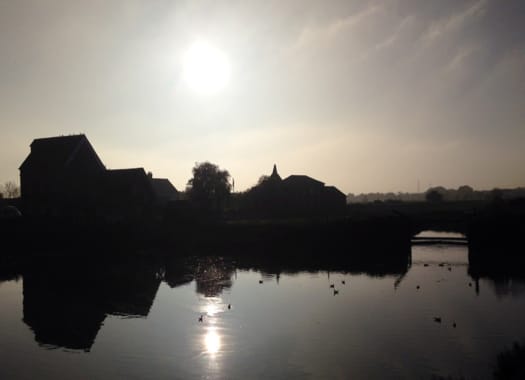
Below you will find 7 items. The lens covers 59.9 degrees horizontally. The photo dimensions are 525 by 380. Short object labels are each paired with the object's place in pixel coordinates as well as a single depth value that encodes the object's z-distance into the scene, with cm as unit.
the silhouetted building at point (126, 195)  6688
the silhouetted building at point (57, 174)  6384
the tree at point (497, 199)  7780
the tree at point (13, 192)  16625
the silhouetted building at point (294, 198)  8669
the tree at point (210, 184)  9975
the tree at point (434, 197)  15338
